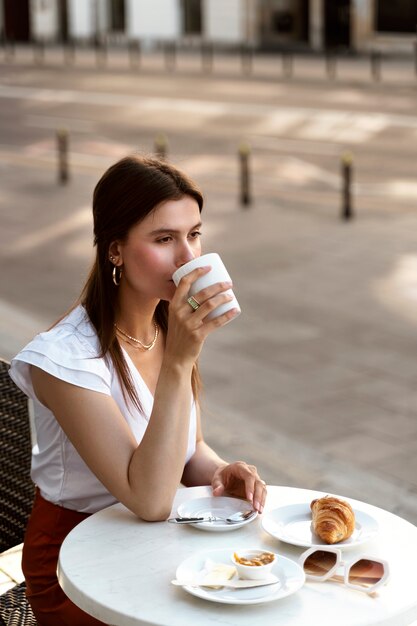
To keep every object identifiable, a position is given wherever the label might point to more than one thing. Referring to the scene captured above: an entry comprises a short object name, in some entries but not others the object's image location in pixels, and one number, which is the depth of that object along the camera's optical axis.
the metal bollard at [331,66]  33.75
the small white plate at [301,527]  2.87
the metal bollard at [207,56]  38.13
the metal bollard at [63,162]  17.91
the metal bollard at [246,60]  36.72
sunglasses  2.69
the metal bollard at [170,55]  39.38
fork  3.00
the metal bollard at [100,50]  41.94
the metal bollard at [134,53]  40.76
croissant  2.86
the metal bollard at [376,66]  32.28
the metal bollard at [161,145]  17.57
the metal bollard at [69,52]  43.53
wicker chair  3.93
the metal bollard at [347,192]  14.59
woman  2.98
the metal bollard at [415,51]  36.11
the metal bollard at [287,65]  35.13
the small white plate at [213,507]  3.09
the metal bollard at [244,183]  15.80
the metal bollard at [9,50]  45.69
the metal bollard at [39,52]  43.96
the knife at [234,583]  2.61
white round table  2.54
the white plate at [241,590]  2.56
